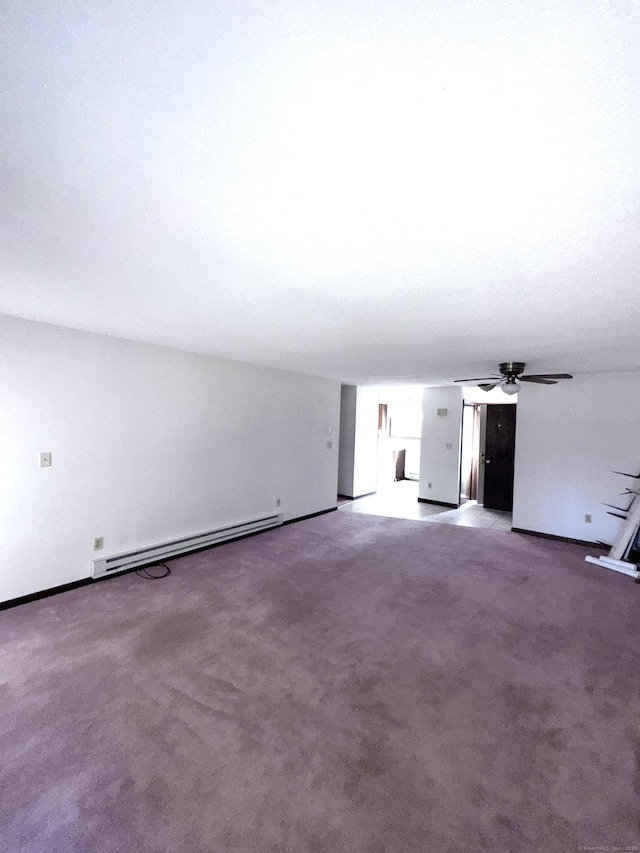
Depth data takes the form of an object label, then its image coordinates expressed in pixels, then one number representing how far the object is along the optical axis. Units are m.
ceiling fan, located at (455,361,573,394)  4.30
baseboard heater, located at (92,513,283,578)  3.64
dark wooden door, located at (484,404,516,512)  7.32
